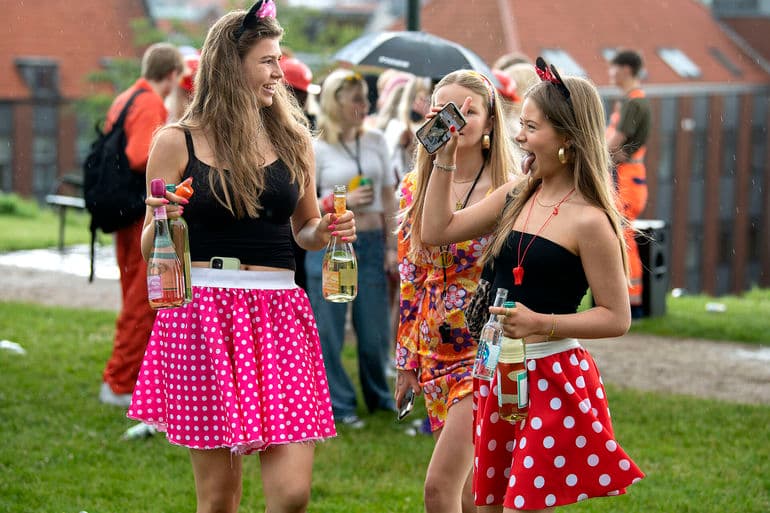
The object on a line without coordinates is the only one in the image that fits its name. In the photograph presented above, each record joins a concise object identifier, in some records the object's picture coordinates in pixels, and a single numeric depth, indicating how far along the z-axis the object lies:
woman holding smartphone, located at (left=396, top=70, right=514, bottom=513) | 4.43
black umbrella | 7.13
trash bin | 10.97
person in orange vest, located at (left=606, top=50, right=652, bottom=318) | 9.92
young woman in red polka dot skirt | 3.57
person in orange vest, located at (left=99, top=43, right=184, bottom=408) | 7.15
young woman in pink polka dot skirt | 3.83
